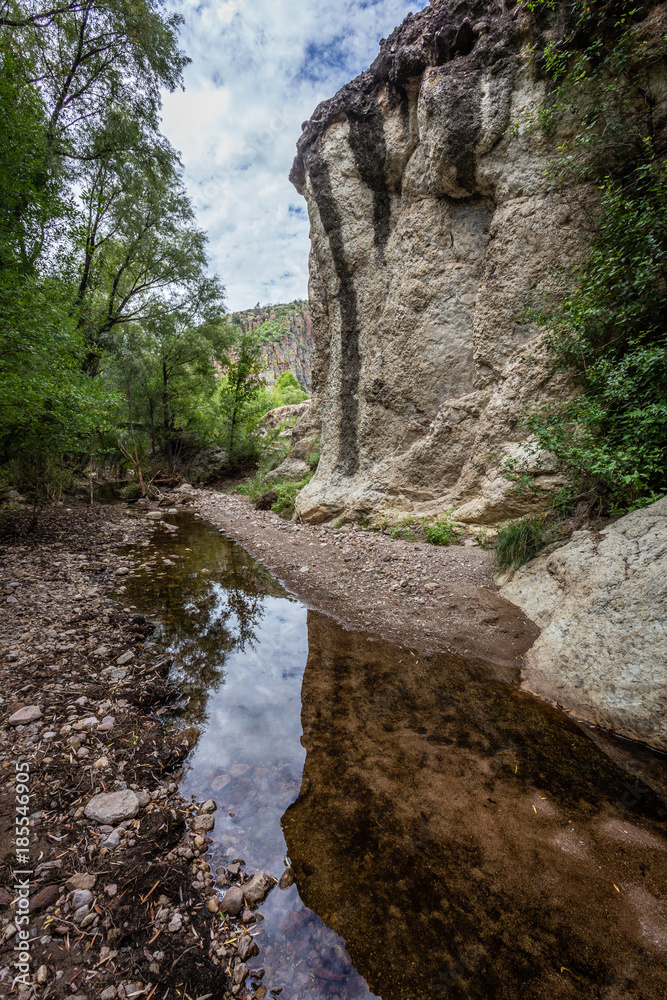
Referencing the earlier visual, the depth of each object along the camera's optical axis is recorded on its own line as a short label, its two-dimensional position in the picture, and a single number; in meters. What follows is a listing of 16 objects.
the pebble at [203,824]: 2.52
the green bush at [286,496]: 12.87
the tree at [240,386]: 24.06
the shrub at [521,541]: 5.80
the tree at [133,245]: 12.67
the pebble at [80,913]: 1.87
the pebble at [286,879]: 2.22
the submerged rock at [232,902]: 2.05
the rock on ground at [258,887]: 2.12
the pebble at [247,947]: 1.88
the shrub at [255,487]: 16.84
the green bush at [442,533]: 7.96
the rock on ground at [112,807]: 2.43
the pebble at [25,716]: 3.07
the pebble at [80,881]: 2.01
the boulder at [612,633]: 3.21
